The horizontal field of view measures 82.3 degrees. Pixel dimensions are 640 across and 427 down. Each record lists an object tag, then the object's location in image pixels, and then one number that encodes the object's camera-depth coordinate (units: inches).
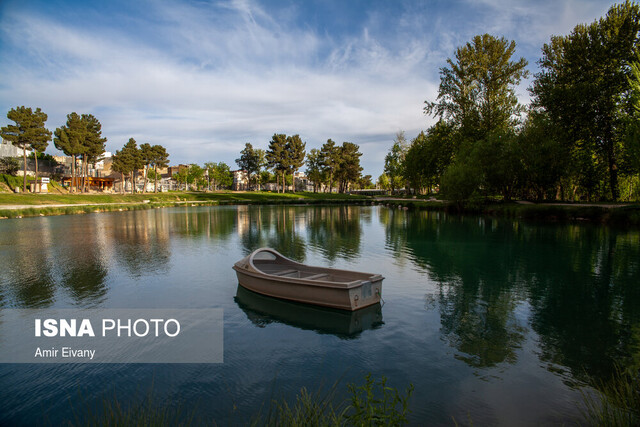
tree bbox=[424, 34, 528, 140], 2133.4
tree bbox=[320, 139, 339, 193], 4719.5
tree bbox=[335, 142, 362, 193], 4820.4
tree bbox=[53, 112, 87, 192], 2984.7
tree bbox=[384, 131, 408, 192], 3882.9
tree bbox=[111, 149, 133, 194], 3681.1
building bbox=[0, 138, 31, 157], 3705.5
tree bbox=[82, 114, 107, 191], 3139.8
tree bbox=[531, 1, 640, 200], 1589.6
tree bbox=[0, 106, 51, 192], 2605.8
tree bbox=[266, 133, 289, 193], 4320.9
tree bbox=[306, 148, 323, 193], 5104.3
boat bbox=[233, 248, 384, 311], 445.7
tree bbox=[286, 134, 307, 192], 4431.6
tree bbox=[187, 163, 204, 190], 5354.3
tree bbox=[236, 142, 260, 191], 5044.3
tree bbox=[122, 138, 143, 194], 3724.7
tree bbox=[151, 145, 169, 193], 4119.1
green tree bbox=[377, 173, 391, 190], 6222.4
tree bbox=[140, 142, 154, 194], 3971.5
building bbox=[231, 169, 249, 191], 6407.5
